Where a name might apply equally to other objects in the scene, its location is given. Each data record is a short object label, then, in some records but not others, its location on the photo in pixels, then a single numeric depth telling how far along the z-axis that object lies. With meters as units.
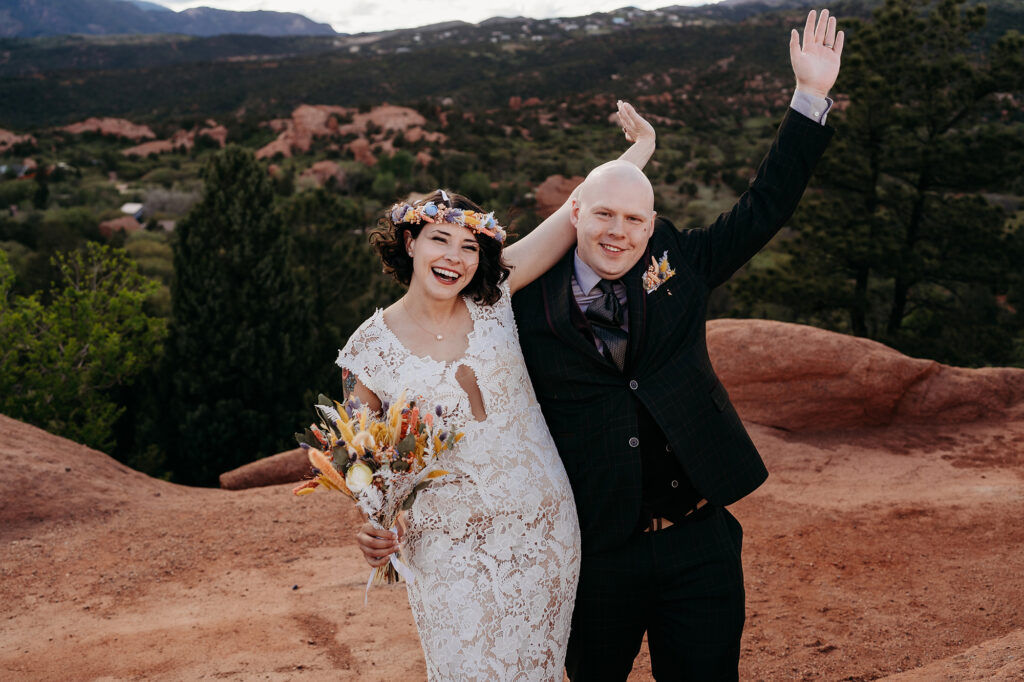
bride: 2.92
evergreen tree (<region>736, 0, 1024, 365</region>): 17.78
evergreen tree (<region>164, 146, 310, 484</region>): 14.04
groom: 2.85
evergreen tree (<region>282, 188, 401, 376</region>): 17.28
